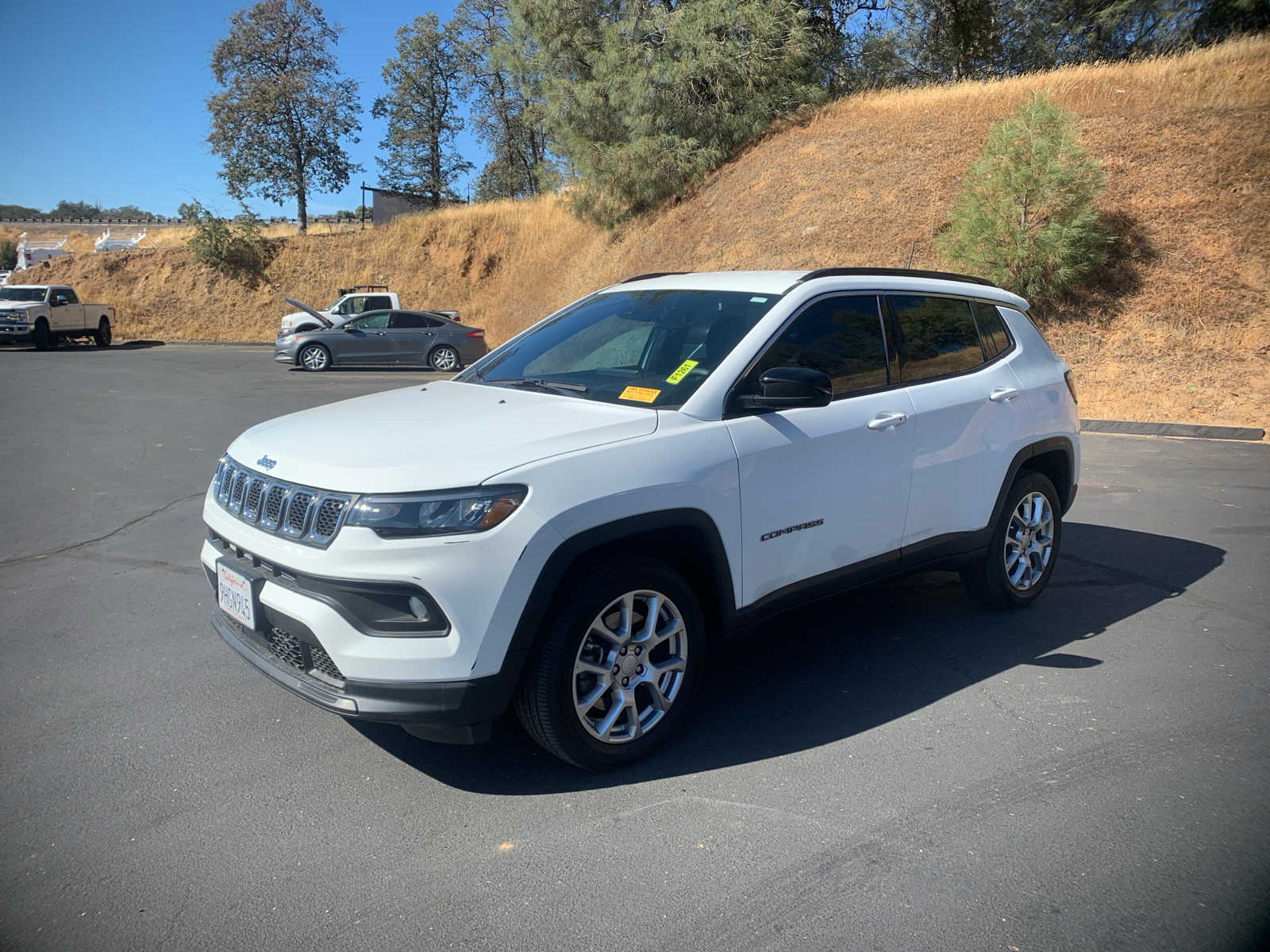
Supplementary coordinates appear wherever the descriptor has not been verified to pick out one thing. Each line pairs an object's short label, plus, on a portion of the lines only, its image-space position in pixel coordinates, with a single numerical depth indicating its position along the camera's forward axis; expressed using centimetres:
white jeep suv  305
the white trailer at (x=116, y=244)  4416
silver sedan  2167
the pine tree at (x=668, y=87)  2411
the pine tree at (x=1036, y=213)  1589
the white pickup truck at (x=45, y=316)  2672
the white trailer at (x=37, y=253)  4422
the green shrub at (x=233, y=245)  3788
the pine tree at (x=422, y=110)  4100
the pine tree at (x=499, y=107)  4062
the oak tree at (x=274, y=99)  3903
